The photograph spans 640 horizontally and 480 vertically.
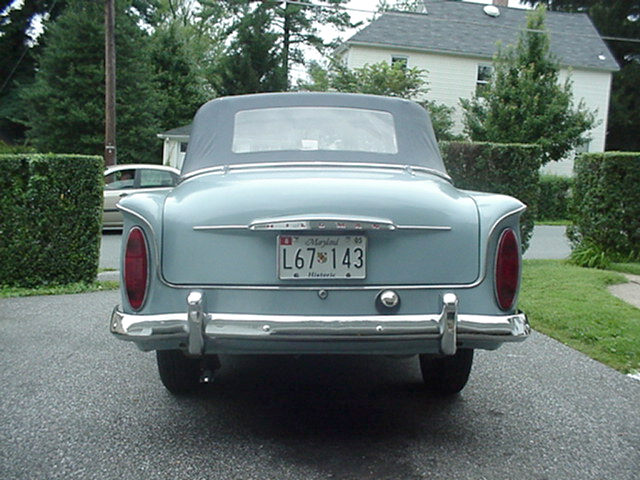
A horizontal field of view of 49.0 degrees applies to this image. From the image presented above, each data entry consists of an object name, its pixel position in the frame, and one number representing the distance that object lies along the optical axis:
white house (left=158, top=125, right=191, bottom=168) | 31.69
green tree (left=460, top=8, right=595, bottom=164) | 22.98
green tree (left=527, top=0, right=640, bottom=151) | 38.72
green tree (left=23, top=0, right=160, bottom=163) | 27.12
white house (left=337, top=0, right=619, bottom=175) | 28.75
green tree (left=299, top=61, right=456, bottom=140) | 26.23
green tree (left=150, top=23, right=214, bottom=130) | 35.66
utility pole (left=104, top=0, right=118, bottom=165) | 18.03
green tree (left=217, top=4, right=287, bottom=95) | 36.38
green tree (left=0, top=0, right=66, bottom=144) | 36.91
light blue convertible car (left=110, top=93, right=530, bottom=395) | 3.15
